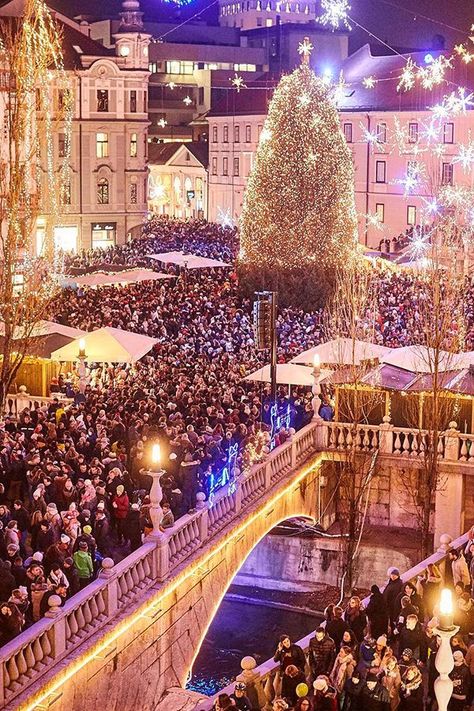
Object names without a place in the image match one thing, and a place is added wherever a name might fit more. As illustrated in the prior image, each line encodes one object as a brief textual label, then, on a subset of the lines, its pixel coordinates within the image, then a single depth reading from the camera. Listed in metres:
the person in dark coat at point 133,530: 19.91
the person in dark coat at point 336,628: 18.02
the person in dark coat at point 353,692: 16.00
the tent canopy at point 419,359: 29.00
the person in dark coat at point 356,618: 18.52
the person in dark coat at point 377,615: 19.20
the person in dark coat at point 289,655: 16.72
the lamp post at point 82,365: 31.22
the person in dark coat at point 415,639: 17.45
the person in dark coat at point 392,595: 19.34
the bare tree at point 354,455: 27.50
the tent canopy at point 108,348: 33.09
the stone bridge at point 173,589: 16.28
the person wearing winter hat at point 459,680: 16.06
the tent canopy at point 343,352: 31.44
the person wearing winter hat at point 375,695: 15.70
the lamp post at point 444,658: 13.19
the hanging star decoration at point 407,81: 68.86
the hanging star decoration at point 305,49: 42.73
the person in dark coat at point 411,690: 15.76
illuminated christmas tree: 44.69
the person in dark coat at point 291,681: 15.89
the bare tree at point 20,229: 26.62
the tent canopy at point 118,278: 49.34
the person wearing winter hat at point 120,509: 20.09
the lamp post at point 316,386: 27.97
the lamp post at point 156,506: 19.16
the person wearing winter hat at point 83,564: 18.05
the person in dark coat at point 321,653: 17.47
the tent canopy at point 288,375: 31.06
